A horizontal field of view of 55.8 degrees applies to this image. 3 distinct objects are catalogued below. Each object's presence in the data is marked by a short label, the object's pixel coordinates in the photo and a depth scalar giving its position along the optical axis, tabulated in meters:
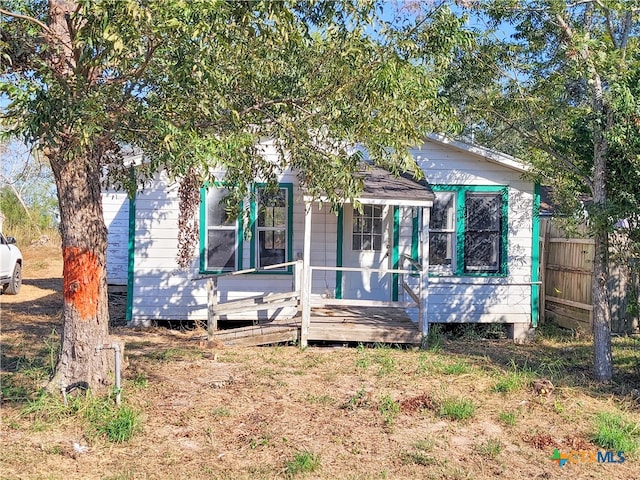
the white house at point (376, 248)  10.33
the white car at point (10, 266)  13.88
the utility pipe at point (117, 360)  5.60
